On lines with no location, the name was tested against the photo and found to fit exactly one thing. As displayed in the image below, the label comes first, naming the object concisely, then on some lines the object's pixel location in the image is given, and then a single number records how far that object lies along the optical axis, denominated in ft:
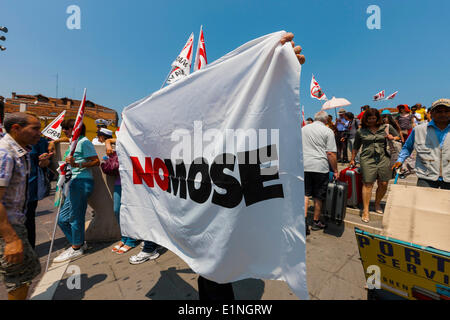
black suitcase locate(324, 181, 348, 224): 11.22
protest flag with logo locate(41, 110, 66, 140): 13.51
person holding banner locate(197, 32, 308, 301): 4.91
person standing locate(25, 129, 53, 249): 8.34
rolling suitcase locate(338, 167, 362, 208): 13.79
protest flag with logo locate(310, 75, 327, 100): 29.43
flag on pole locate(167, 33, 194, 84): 13.26
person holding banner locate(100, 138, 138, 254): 10.04
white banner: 4.16
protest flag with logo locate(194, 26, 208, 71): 14.23
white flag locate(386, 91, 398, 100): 37.63
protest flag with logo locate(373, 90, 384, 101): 37.16
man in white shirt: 10.71
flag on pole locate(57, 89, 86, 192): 8.68
